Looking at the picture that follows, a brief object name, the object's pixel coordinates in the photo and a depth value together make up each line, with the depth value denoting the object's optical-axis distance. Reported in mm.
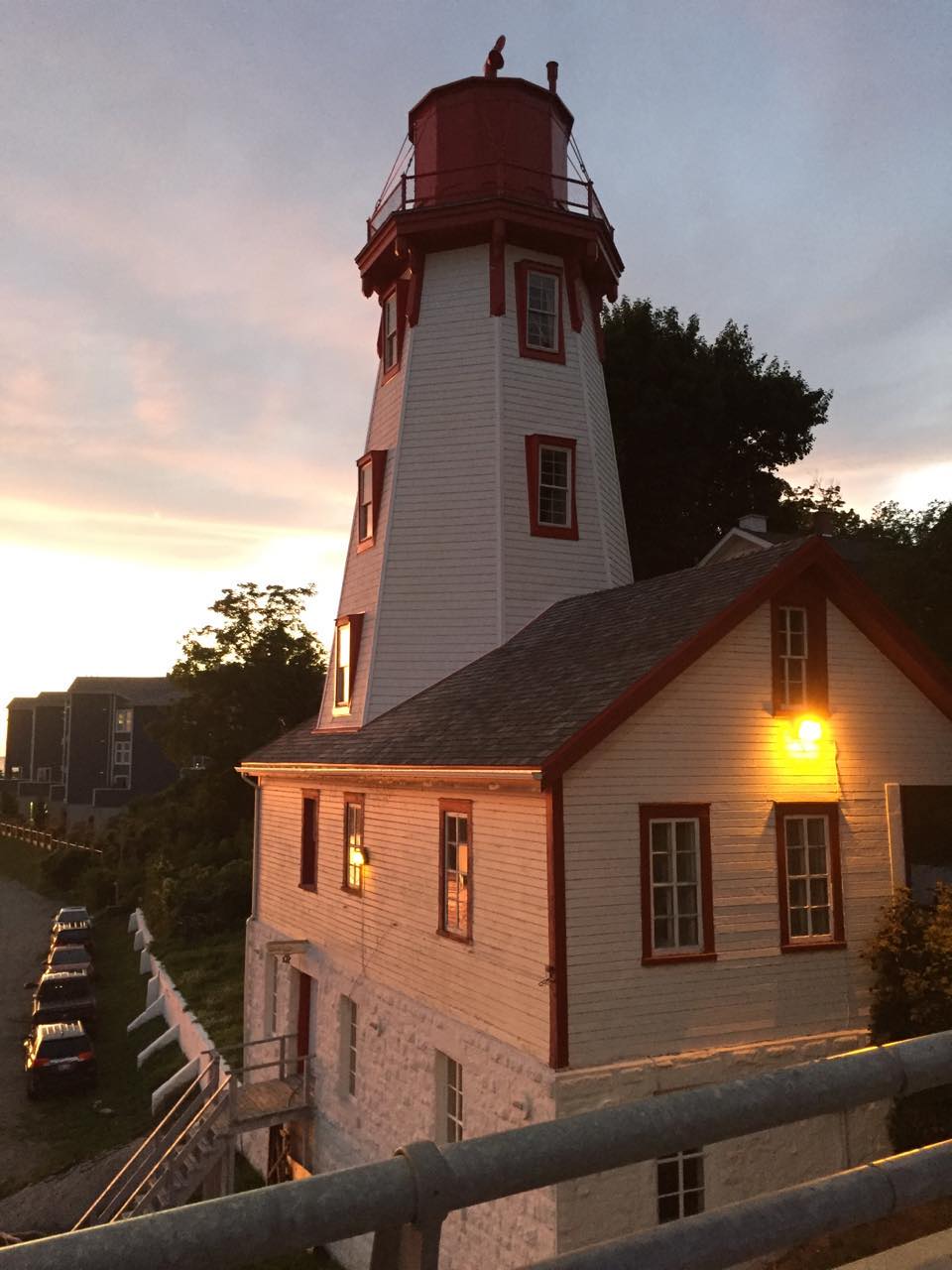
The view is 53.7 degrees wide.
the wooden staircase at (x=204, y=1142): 17812
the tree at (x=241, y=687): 43125
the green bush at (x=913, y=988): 13180
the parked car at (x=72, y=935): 40600
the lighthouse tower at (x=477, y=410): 20297
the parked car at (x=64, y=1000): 31094
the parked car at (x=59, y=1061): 26516
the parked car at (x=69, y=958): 35781
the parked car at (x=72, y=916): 45006
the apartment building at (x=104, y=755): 78938
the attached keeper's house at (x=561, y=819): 12508
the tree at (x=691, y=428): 34406
